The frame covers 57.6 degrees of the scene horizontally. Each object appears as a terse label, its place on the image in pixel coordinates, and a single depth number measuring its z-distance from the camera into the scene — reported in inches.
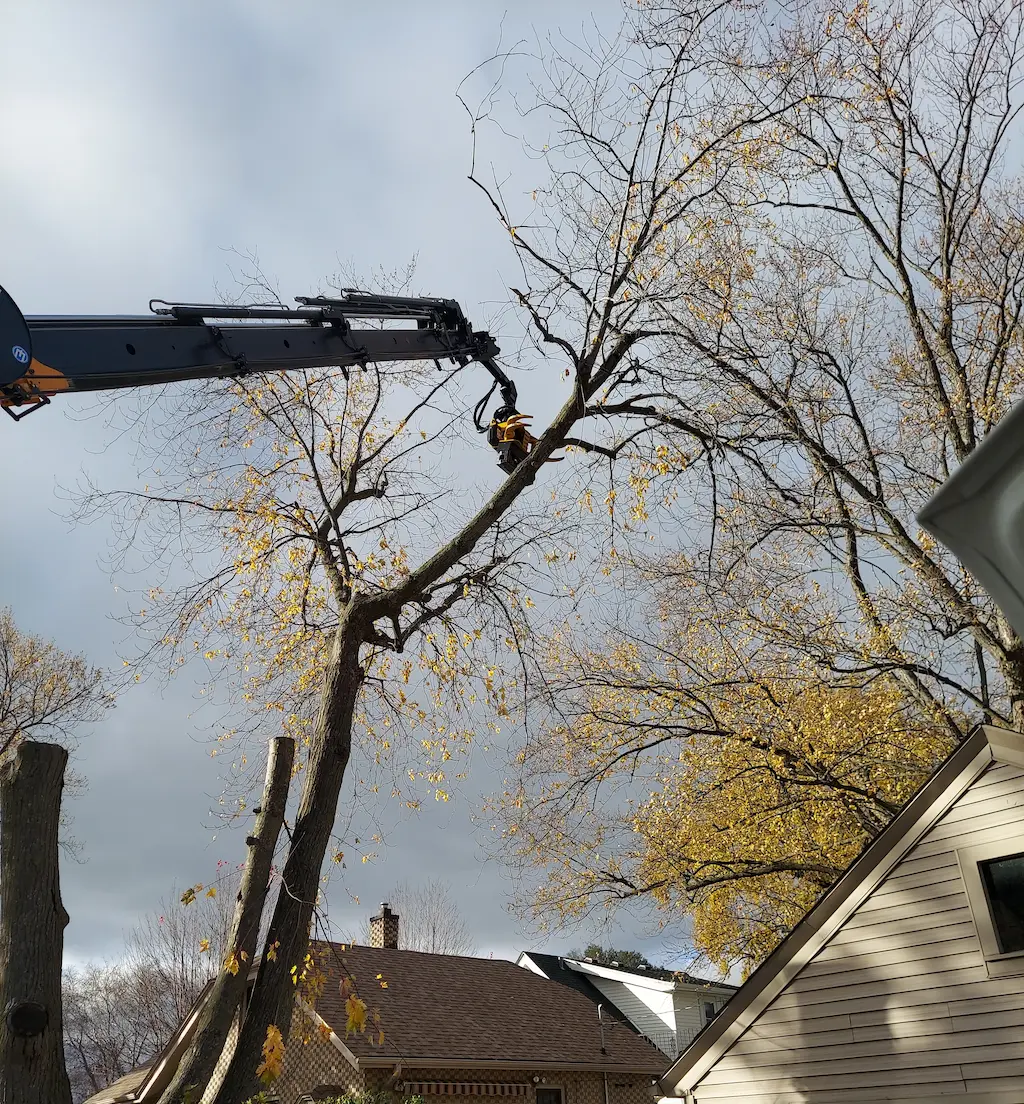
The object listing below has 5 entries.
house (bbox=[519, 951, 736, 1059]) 1131.3
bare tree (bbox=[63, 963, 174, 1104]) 1547.7
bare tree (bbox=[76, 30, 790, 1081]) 276.7
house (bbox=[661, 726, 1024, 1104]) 370.6
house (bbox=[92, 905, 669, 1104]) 691.4
